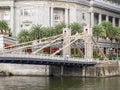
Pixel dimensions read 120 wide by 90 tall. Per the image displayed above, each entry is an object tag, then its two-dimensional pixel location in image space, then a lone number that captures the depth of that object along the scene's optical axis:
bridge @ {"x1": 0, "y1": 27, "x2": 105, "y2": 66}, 82.12
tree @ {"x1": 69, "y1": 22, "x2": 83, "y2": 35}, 119.88
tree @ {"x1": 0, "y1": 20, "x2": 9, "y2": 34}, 122.31
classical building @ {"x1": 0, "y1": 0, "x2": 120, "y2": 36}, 136.62
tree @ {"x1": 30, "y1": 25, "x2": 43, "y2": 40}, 117.18
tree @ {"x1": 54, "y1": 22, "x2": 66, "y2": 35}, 118.34
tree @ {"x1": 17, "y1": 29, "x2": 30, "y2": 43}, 118.18
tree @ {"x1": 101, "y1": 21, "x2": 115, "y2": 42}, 126.19
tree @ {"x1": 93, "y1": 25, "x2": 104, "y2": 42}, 122.06
